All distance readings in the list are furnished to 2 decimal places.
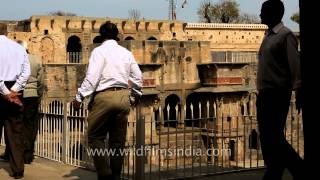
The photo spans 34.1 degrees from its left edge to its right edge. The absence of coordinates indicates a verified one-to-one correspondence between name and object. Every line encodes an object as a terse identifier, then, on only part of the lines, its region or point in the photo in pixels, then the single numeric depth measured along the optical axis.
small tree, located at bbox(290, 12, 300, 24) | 56.50
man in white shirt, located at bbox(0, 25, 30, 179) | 5.70
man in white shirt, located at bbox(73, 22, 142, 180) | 4.75
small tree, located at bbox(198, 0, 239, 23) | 61.31
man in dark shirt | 4.25
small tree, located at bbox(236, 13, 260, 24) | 62.97
